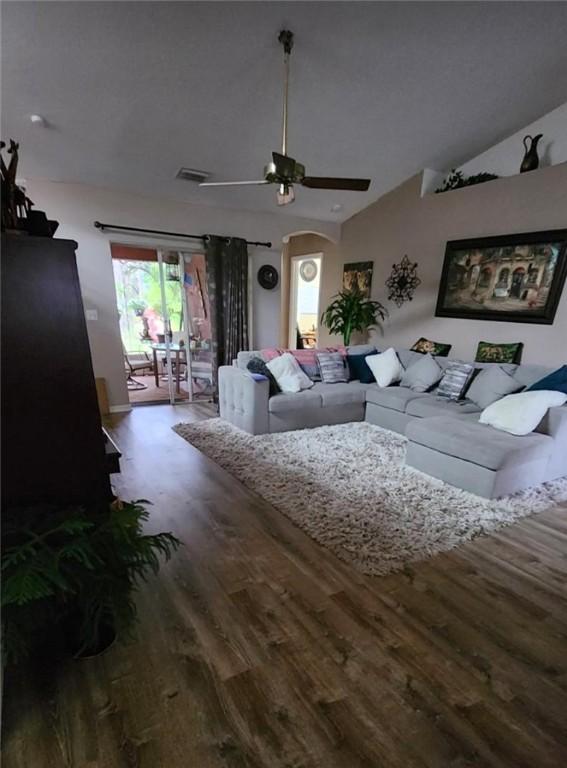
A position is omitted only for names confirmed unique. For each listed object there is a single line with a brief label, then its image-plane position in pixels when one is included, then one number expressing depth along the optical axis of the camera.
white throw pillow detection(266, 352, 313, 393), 4.08
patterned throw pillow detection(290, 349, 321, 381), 4.54
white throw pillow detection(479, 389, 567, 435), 2.87
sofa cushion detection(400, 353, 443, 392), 4.19
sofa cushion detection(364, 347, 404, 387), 4.42
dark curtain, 5.14
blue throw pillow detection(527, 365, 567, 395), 3.14
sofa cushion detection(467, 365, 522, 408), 3.58
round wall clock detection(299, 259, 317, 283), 7.88
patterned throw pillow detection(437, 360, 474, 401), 3.90
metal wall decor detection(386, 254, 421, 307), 5.23
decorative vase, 3.93
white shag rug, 2.23
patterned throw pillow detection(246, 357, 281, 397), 4.00
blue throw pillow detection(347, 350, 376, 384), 4.64
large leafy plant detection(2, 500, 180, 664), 1.13
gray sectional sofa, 2.74
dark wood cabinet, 1.20
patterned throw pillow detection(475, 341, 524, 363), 4.14
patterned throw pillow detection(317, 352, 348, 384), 4.51
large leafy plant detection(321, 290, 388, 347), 5.51
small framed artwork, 5.89
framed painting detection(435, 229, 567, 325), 3.86
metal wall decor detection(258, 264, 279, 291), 5.68
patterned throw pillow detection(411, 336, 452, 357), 4.75
